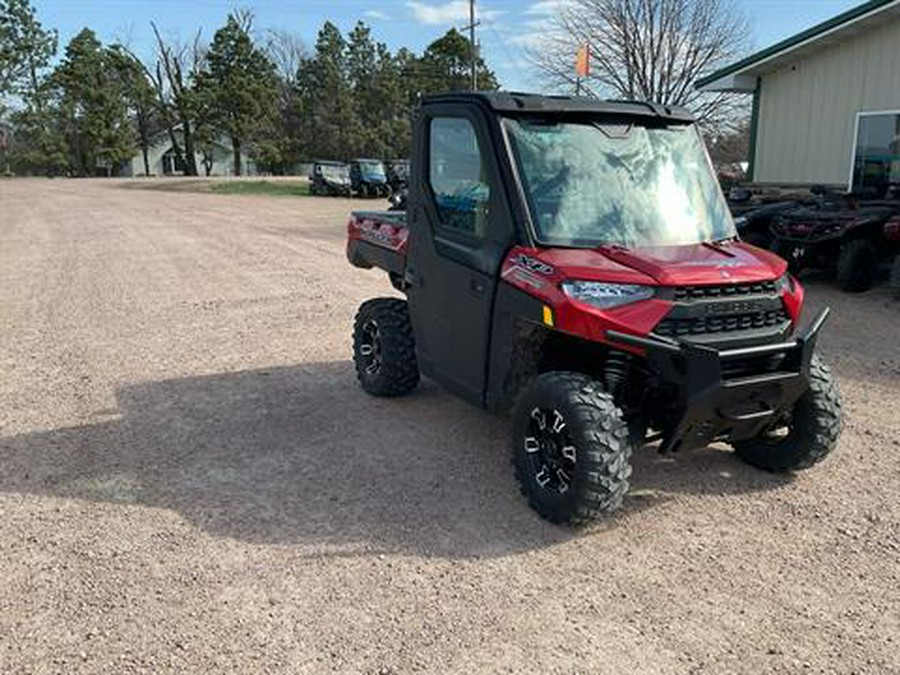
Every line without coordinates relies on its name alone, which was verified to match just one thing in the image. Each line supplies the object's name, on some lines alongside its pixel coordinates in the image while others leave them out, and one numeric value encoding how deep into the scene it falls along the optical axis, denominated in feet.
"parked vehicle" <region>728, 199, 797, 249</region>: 36.88
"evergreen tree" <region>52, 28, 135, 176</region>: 194.39
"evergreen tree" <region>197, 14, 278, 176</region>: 186.91
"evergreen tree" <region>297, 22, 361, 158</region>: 204.64
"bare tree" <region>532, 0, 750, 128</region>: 99.86
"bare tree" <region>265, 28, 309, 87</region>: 221.11
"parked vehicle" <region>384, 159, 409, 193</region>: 107.31
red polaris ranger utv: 12.02
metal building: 40.96
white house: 214.48
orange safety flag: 65.00
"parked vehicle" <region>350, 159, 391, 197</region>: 111.14
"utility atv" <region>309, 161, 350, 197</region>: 112.98
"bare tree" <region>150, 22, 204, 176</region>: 192.65
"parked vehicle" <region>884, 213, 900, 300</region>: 30.78
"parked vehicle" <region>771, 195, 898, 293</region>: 32.91
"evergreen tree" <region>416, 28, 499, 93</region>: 202.39
